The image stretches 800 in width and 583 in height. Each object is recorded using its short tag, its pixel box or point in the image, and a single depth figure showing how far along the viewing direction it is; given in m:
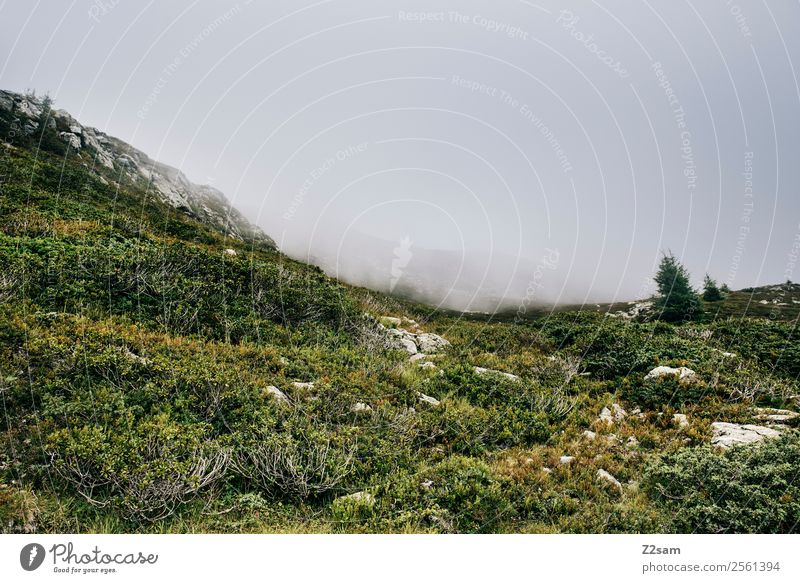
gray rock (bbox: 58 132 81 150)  34.69
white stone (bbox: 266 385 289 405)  7.83
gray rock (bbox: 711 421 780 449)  7.71
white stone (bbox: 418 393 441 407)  9.60
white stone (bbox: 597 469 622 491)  6.71
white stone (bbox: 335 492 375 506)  5.60
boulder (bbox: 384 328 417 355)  14.18
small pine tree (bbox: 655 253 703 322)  26.69
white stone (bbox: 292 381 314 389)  8.73
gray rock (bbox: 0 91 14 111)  33.80
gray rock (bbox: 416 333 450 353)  15.14
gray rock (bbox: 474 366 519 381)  11.56
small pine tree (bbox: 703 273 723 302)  41.33
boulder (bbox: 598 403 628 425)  9.56
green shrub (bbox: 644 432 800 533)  5.50
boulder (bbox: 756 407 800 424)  8.62
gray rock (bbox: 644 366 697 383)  10.93
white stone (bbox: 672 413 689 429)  8.83
